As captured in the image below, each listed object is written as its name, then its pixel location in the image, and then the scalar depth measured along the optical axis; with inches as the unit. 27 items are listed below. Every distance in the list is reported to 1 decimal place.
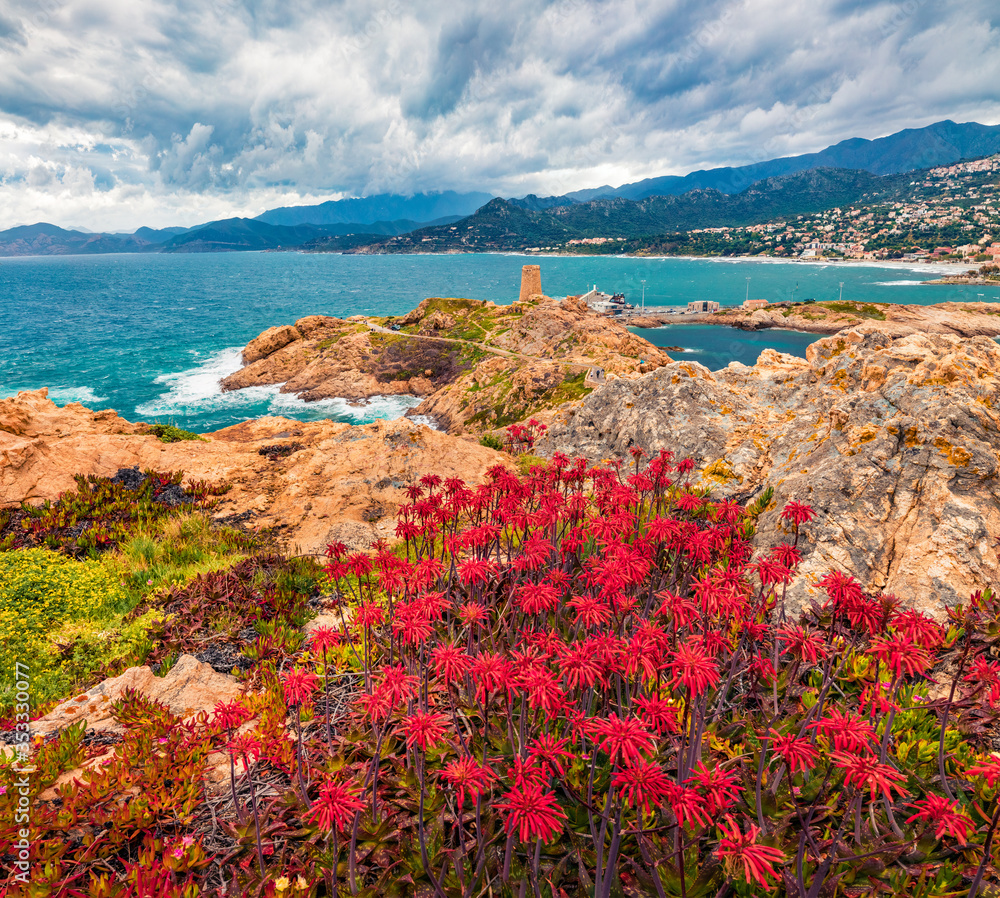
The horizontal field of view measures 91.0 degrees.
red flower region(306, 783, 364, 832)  114.8
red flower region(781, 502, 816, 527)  207.5
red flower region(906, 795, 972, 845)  110.1
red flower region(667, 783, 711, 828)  104.7
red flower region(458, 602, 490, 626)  166.6
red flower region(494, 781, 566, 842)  103.0
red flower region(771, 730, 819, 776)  116.3
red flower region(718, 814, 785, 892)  95.3
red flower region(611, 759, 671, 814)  106.5
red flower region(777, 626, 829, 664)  146.5
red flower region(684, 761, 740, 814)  111.5
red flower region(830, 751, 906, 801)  106.3
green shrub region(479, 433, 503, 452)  829.8
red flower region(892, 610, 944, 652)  132.5
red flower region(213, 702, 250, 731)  142.1
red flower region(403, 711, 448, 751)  121.2
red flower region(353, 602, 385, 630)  181.5
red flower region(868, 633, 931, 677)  125.6
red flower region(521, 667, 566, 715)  127.3
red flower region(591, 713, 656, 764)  111.7
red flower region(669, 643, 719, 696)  119.7
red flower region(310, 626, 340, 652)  177.0
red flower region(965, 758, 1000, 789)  108.6
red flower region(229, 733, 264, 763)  142.0
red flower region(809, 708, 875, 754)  115.4
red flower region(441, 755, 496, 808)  115.3
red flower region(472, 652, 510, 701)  130.0
